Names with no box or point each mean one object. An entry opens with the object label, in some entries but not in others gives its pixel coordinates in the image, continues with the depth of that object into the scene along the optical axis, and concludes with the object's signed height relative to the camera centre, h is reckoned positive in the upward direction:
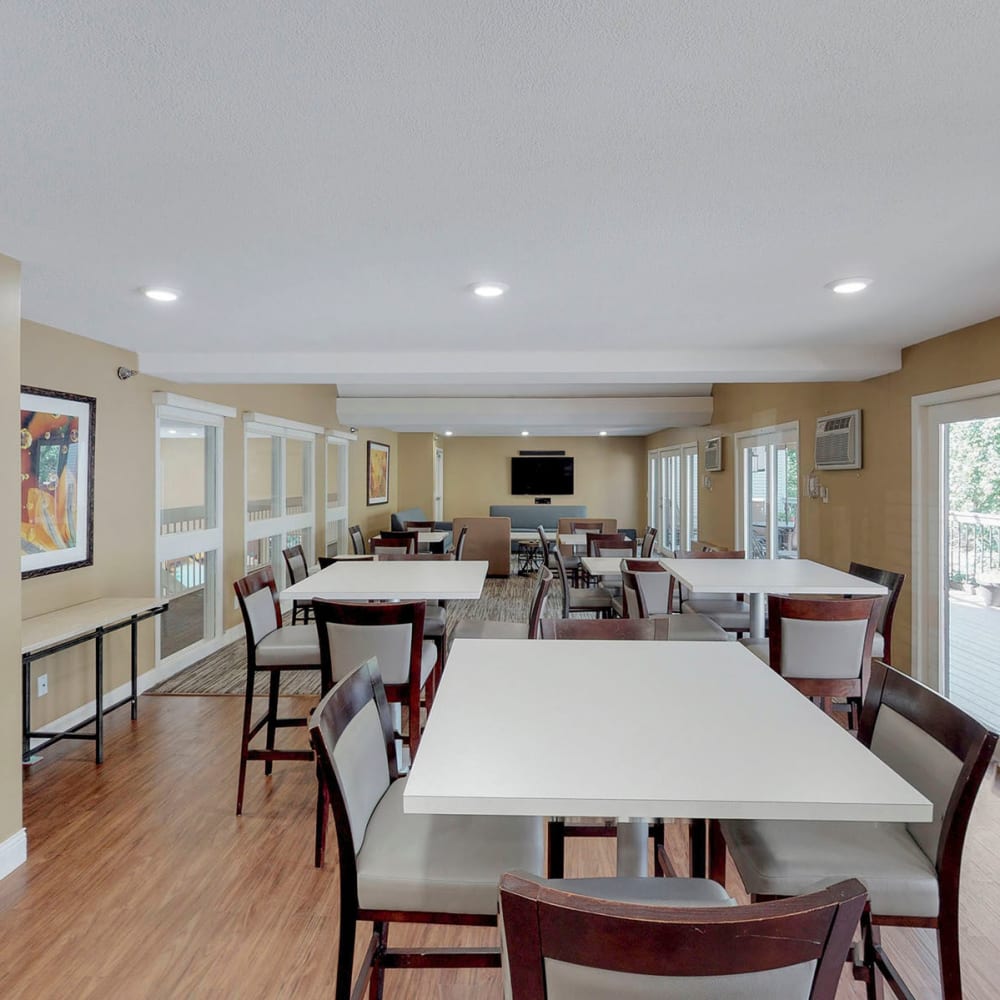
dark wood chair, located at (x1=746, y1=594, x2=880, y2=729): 2.45 -0.54
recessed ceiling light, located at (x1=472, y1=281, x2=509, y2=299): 2.75 +0.93
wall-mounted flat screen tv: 12.23 +0.55
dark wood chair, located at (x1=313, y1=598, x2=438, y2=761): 2.32 -0.50
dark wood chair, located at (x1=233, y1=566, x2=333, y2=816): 2.70 -0.63
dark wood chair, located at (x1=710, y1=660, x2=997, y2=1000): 1.33 -0.75
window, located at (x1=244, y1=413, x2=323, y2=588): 5.90 +0.15
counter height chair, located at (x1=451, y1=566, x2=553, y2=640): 2.79 -0.64
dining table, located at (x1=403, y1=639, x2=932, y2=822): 1.08 -0.49
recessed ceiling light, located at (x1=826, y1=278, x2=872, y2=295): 2.69 +0.93
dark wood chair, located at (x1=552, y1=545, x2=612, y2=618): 4.43 -0.68
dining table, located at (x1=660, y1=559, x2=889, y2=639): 2.95 -0.36
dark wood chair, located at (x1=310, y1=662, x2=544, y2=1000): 1.31 -0.75
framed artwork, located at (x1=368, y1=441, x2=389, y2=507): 9.63 +0.47
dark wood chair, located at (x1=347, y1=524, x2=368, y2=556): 7.31 -0.44
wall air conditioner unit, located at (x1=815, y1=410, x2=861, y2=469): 4.46 +0.46
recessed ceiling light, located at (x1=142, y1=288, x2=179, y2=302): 2.82 +0.92
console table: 2.84 -0.59
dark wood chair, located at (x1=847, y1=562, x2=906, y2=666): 3.02 -0.54
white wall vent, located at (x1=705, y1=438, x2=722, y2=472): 7.34 +0.58
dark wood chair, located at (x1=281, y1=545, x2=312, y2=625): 4.56 -0.44
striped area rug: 4.27 -1.21
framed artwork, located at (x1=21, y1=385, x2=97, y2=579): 3.23 +0.12
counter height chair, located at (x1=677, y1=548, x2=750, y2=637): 3.69 -0.63
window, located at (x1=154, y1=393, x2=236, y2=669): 4.52 -0.16
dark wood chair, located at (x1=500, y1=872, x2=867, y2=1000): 0.75 -0.52
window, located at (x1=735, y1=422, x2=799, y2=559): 5.59 +0.12
